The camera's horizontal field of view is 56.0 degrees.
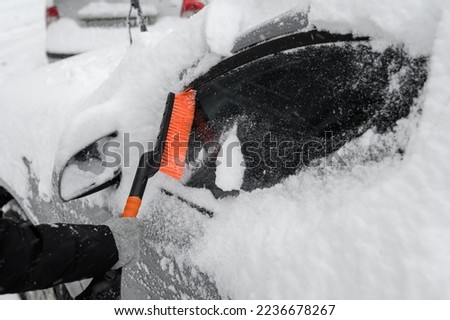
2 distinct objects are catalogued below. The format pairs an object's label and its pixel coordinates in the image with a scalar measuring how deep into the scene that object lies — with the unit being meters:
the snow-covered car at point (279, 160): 0.95
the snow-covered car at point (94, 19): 3.92
